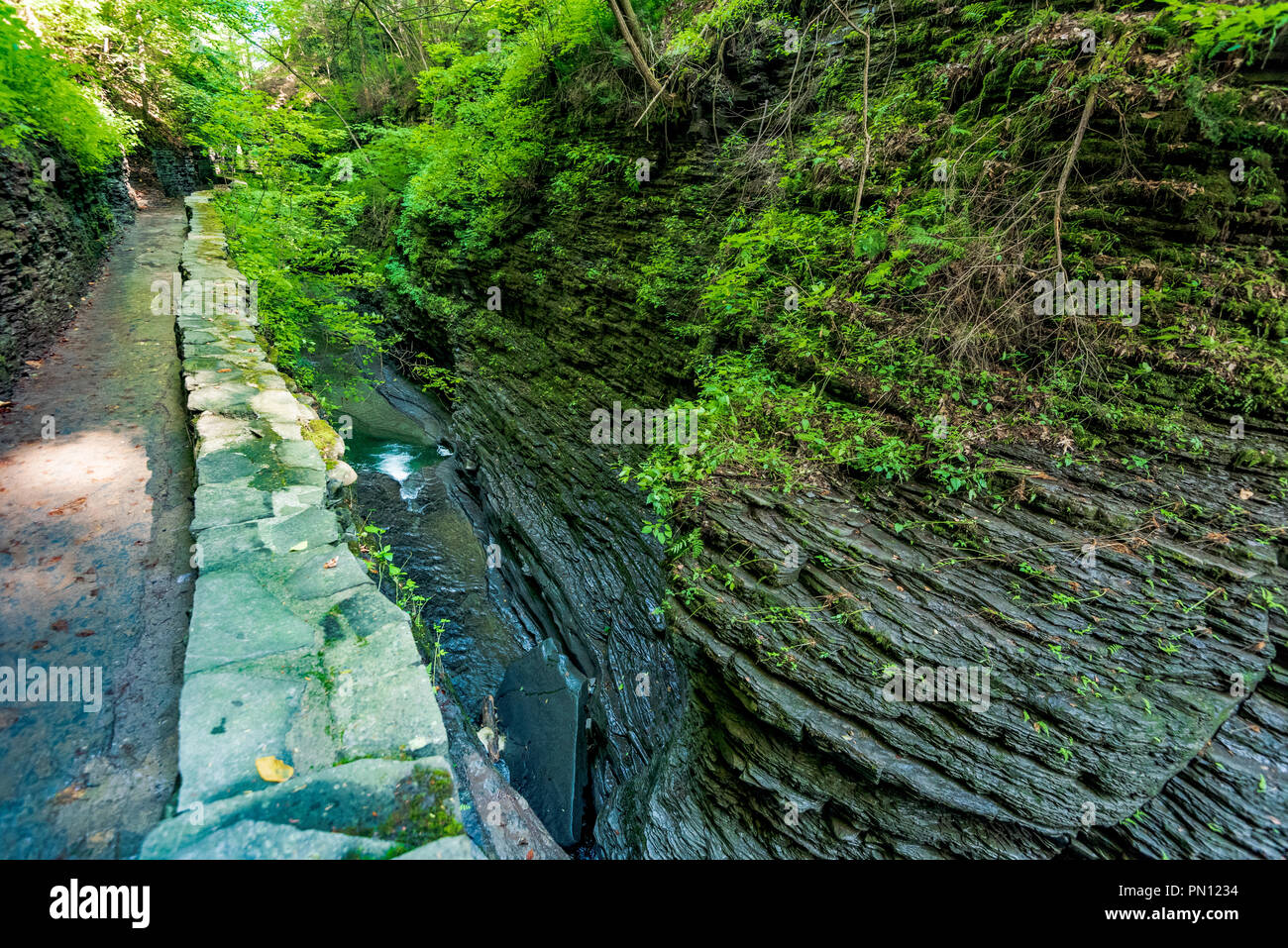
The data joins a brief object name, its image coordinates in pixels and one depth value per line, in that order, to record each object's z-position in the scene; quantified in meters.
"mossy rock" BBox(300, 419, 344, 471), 4.10
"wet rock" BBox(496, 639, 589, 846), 5.43
